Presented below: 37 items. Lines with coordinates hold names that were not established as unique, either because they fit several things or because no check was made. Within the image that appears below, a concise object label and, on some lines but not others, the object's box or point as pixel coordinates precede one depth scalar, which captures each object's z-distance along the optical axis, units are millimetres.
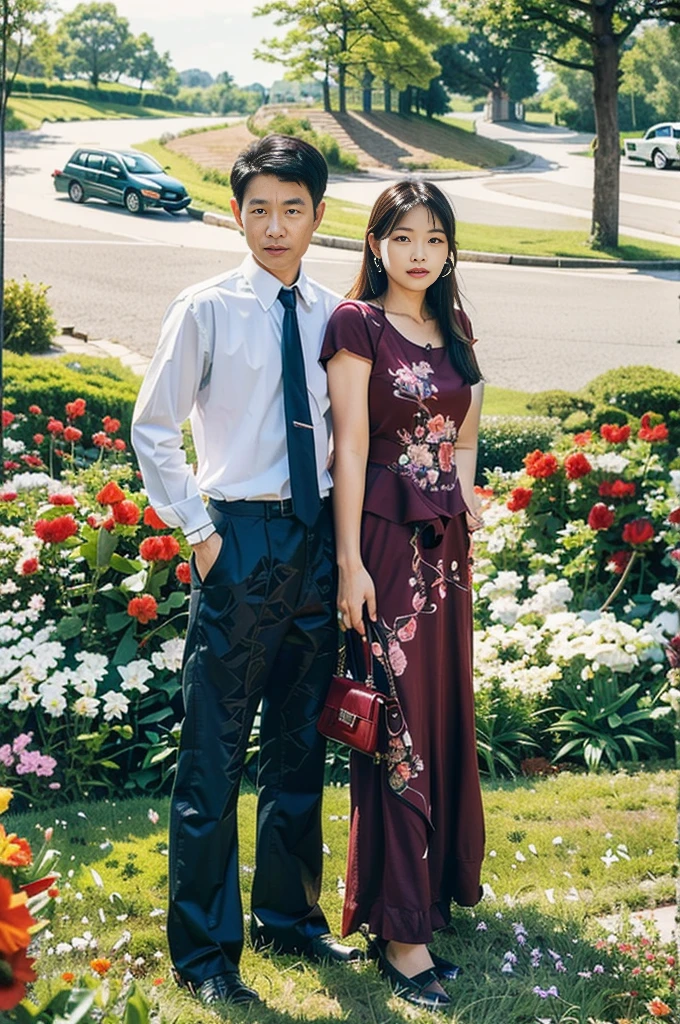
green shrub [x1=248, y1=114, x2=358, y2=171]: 11812
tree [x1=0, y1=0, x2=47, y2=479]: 5652
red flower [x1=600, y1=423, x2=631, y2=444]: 4900
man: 2574
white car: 11251
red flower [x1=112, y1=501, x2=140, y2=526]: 3855
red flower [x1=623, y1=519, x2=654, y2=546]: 4477
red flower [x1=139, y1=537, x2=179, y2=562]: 3820
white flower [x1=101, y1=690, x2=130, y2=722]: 3729
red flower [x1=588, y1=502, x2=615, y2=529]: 4613
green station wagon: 10766
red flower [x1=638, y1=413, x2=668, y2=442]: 4895
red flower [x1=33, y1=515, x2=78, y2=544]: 3932
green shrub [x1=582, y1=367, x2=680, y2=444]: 6840
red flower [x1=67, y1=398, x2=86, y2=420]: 5105
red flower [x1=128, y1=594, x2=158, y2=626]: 3852
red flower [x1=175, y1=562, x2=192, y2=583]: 3783
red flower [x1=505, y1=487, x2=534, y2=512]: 4910
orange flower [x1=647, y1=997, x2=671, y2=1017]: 2274
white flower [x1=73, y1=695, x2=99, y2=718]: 3688
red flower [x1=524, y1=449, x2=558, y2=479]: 4996
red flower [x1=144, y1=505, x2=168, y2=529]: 3996
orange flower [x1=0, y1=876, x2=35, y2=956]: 1389
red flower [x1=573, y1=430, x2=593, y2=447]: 5387
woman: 2672
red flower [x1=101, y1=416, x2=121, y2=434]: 5075
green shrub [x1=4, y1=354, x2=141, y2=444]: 6523
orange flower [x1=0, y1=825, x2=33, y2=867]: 1724
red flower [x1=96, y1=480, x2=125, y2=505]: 3820
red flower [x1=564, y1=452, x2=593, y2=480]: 4848
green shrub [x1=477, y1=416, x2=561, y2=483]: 6883
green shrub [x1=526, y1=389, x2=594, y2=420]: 7719
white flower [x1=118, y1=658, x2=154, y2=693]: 3805
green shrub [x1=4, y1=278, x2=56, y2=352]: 8664
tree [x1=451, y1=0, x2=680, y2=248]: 12758
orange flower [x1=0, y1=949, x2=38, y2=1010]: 1416
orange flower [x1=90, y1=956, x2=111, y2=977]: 1933
